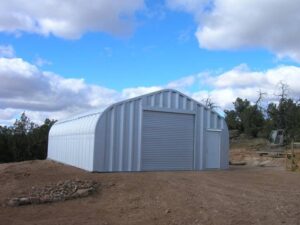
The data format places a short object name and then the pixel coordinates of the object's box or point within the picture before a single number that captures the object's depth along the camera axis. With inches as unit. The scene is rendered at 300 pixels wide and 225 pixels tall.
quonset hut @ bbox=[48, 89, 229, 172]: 551.3
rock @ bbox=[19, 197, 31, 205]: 348.2
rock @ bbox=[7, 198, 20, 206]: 346.2
